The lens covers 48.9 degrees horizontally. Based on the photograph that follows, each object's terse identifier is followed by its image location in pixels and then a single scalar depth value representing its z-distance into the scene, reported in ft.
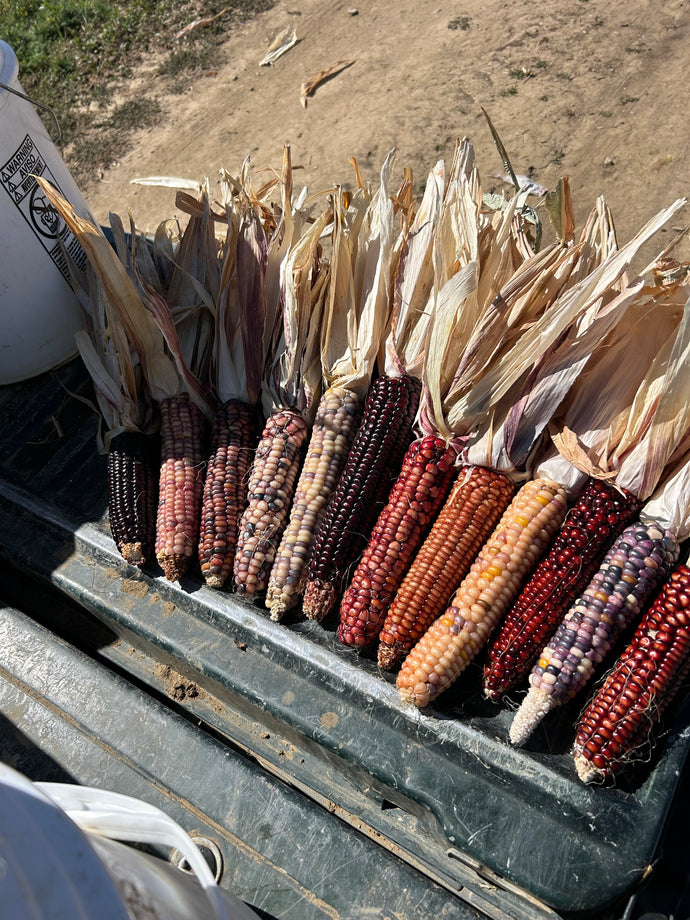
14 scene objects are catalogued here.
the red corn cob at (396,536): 1.85
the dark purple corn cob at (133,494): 2.09
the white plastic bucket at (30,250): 2.30
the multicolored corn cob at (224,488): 2.02
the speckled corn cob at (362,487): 1.94
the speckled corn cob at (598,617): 1.66
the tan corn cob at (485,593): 1.71
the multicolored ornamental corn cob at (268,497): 1.99
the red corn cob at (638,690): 1.57
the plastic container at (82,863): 1.07
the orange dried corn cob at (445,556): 1.80
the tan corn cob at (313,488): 1.94
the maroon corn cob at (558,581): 1.73
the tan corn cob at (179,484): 2.04
